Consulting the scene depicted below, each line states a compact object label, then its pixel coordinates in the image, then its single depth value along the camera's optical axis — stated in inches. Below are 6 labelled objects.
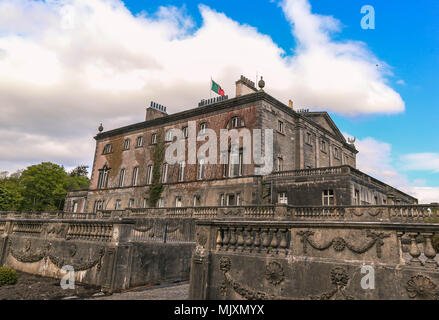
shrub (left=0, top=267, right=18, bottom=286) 359.1
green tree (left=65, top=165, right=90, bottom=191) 2512.8
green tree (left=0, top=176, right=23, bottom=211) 1654.9
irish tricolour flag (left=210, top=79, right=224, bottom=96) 1216.7
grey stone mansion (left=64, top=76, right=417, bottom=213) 872.9
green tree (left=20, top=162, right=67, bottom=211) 1979.6
